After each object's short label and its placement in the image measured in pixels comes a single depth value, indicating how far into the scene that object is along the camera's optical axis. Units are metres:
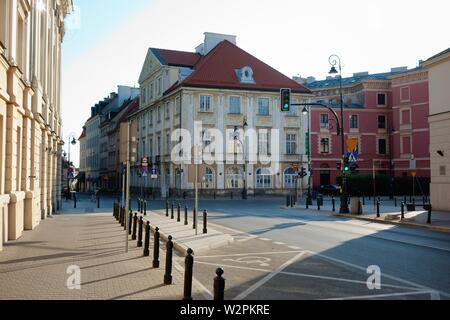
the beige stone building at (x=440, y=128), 27.03
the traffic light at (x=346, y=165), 26.88
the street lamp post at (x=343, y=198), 26.98
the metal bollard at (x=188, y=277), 7.16
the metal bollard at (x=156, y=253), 9.94
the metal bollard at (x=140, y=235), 13.58
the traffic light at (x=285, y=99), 24.75
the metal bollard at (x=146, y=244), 11.78
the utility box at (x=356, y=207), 26.30
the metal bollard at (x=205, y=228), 16.71
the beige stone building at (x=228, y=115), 50.19
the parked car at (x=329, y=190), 57.02
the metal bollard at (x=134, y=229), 15.09
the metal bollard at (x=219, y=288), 5.88
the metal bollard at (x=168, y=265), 8.46
